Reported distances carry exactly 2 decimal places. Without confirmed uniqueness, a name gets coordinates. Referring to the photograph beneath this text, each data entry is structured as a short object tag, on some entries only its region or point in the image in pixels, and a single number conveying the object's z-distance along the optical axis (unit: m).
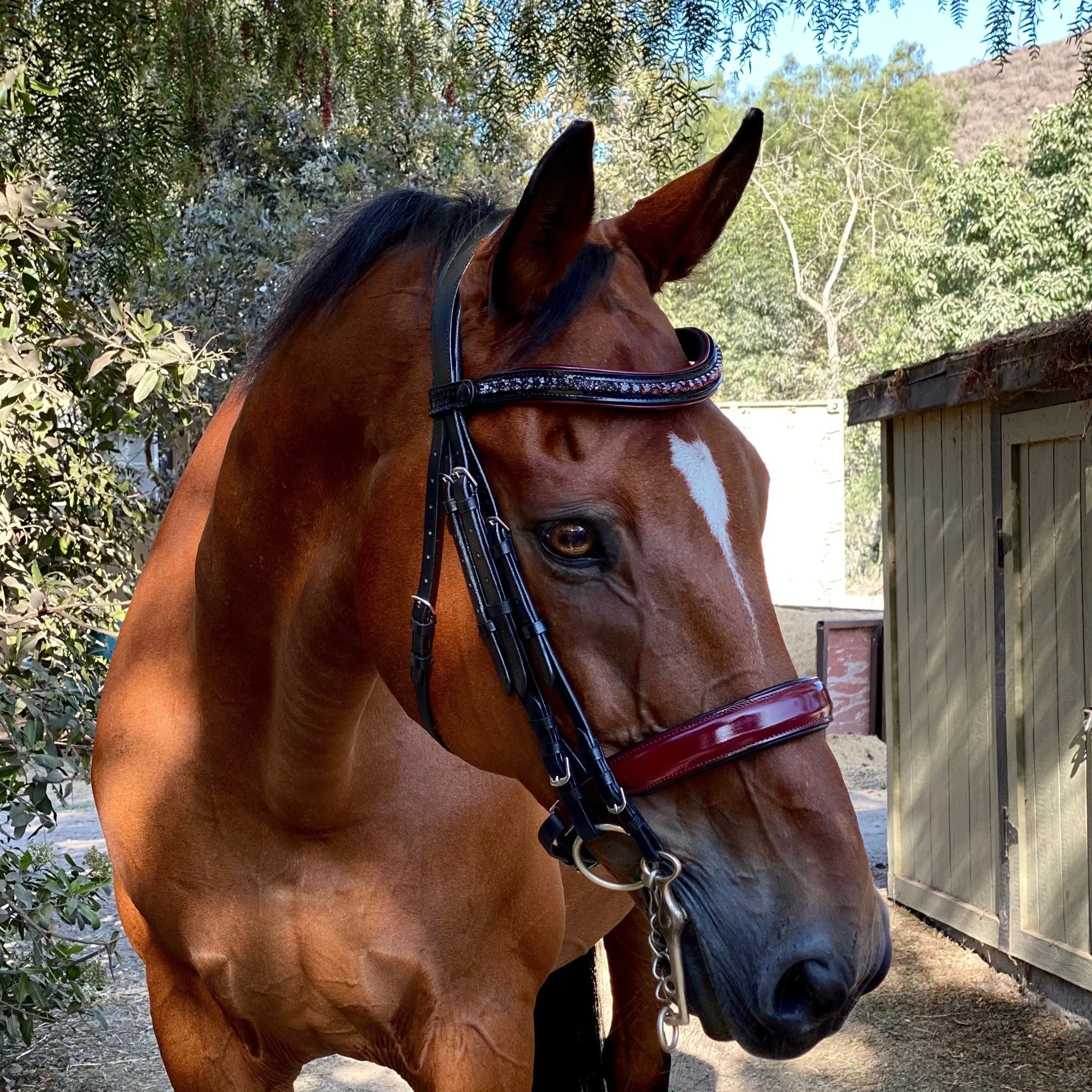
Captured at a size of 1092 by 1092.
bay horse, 1.15
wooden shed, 4.43
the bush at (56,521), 2.95
